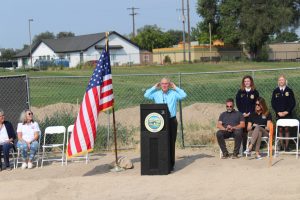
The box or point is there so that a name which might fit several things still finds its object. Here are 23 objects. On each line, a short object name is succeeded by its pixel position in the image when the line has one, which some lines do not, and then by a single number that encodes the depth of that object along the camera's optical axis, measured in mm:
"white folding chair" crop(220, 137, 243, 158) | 11611
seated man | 11262
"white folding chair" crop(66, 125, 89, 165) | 11844
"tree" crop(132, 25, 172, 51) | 92188
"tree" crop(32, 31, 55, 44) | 152650
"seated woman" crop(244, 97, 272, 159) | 11266
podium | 10266
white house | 74125
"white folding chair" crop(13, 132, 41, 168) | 11720
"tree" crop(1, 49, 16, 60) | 105500
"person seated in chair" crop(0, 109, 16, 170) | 11555
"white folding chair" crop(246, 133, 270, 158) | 11359
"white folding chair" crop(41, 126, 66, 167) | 12078
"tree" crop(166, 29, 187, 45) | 146725
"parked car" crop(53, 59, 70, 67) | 68438
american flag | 10594
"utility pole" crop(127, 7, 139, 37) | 92669
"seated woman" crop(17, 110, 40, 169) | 11617
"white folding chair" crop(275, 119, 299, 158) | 11125
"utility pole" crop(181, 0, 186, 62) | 63600
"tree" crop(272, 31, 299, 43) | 141062
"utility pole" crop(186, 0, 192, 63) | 67312
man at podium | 10641
